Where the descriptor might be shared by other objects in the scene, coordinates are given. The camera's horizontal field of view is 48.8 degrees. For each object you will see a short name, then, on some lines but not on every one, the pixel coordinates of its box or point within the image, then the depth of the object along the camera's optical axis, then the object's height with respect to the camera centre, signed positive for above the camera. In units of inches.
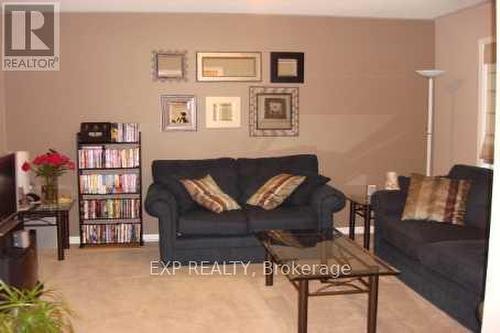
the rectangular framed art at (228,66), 236.8 +28.0
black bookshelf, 226.7 -37.9
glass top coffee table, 130.1 -33.8
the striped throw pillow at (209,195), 205.9 -24.4
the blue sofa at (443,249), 138.0 -32.8
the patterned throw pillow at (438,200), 177.9 -22.3
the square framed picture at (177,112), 236.7 +8.1
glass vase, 213.2 -23.6
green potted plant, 62.4 -21.6
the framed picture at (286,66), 240.5 +28.5
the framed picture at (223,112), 239.6 +8.3
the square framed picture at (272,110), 242.2 +9.5
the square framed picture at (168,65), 234.4 +28.0
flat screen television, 164.6 -17.6
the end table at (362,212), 210.7 -31.6
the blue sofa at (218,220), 193.5 -31.8
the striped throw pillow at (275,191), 211.2 -23.3
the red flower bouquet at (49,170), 212.2 -15.5
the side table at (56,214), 203.8 -31.4
